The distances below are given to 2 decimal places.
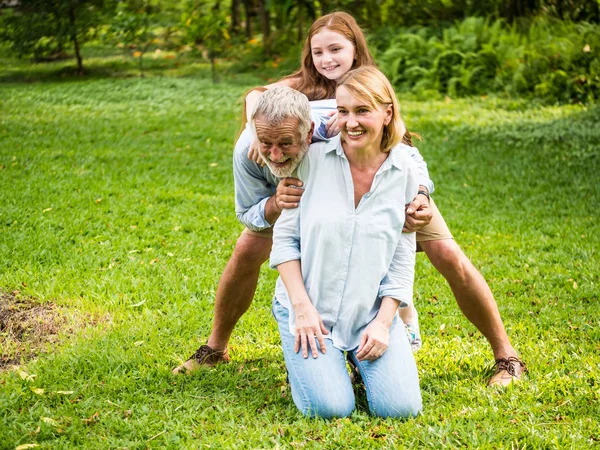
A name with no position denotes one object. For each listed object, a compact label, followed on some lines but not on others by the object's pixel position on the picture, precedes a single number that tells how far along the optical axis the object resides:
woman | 3.35
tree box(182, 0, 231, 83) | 14.63
